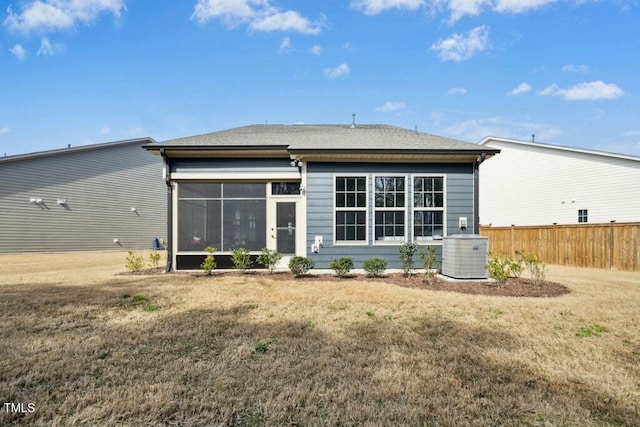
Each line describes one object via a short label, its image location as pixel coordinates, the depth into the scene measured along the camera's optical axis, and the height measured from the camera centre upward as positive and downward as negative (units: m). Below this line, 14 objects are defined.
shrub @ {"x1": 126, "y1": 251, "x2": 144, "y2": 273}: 10.55 -1.16
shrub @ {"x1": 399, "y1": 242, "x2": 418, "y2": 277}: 9.18 -0.75
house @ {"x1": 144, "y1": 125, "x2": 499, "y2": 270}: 9.66 +0.83
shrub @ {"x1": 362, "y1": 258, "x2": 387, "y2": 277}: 8.88 -0.99
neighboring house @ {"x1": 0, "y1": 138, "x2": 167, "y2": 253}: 18.28 +1.47
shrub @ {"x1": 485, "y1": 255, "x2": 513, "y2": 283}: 7.49 -0.92
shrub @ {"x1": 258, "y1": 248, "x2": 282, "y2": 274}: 9.27 -0.83
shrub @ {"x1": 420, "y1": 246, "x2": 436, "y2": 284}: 8.48 -0.87
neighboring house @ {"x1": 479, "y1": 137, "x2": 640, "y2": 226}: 15.16 +1.90
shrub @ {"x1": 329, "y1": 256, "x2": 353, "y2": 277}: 8.86 -0.97
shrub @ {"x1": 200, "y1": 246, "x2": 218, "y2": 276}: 9.25 -0.97
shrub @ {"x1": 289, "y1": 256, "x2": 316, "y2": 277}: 8.88 -0.96
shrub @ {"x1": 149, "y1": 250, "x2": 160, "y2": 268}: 10.55 -0.91
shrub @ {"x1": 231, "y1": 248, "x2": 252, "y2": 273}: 9.49 -0.87
